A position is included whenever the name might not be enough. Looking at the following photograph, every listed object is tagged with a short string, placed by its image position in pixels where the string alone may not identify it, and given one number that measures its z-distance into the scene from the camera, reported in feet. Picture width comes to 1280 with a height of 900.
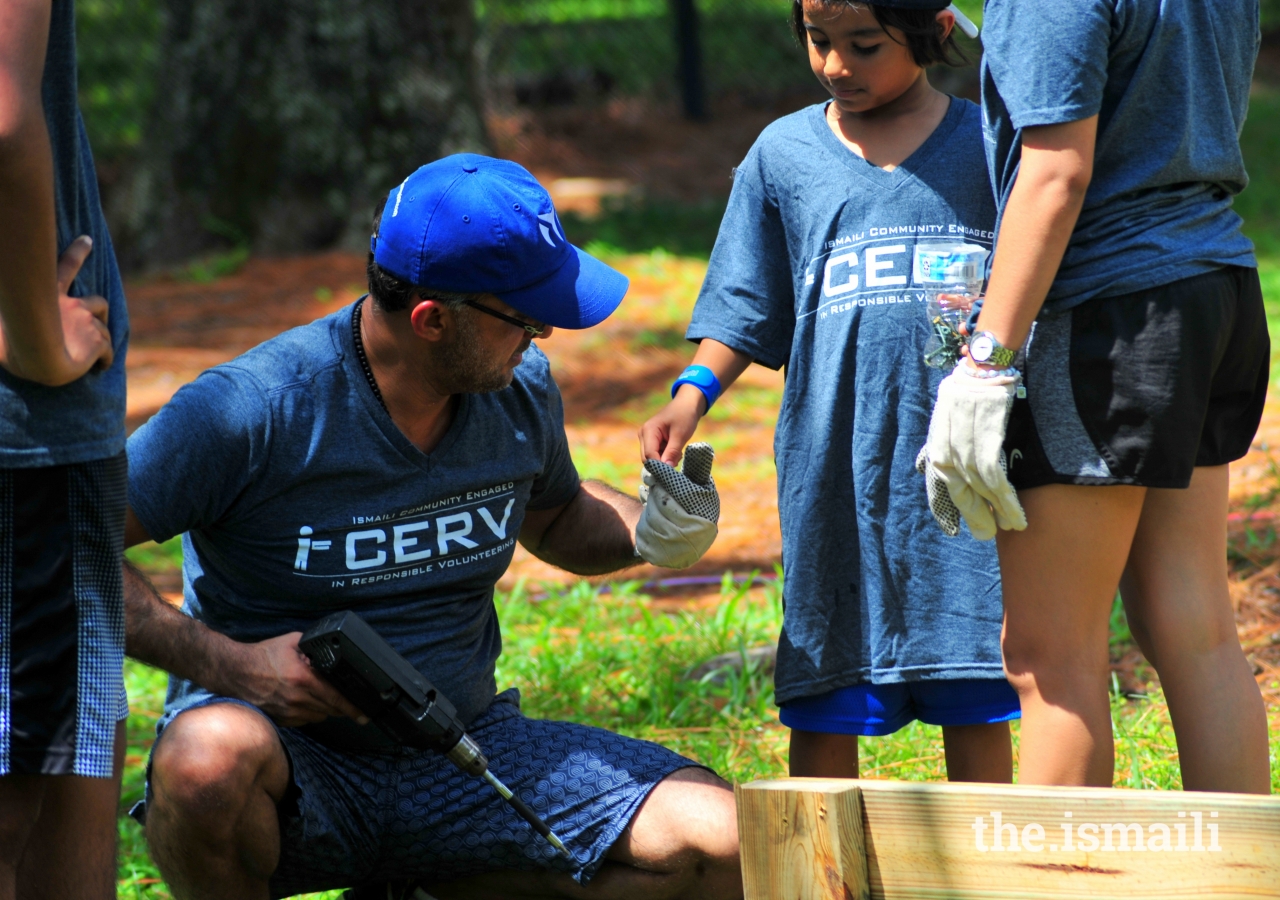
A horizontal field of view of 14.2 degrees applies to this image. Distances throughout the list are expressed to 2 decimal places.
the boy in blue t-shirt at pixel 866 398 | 16.83
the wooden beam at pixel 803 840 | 15.34
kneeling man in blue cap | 16.51
